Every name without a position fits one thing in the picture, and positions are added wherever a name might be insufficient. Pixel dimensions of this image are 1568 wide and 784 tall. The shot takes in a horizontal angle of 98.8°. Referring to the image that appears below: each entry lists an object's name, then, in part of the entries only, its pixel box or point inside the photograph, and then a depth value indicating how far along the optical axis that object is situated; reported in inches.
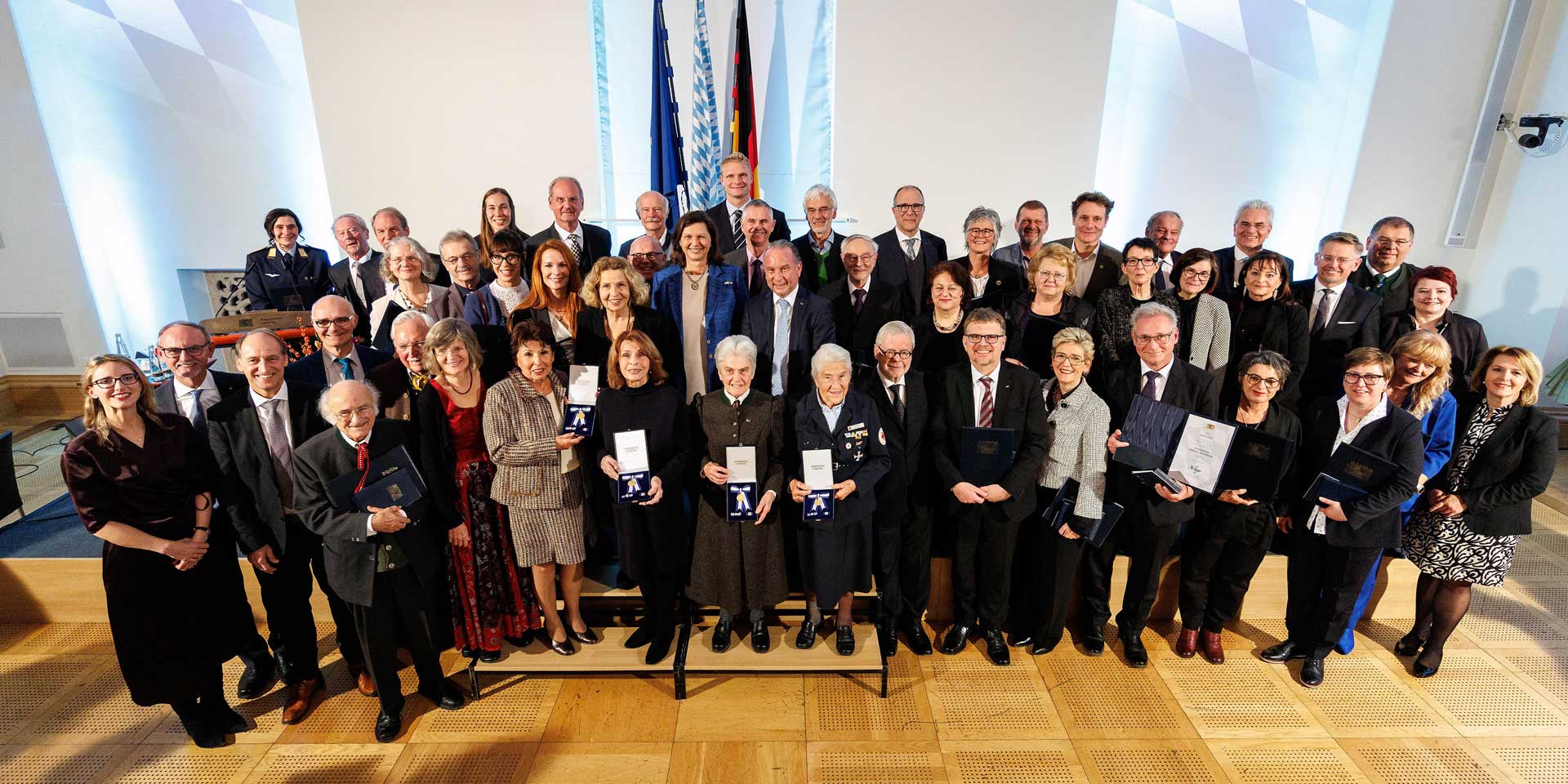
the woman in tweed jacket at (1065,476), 117.5
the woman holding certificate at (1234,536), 113.5
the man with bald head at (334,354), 117.4
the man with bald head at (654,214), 171.0
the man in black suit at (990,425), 115.7
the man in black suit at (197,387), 107.0
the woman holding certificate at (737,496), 108.9
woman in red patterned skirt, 105.9
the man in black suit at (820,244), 164.6
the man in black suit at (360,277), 170.1
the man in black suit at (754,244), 156.7
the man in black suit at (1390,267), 156.6
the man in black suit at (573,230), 167.9
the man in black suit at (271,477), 104.3
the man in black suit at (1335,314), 145.3
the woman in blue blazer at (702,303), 140.7
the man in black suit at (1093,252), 158.1
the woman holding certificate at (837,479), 107.9
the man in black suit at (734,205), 179.2
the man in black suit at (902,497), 115.3
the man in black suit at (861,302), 147.6
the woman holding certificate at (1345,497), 111.7
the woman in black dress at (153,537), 94.0
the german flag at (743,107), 228.7
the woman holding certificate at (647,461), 107.6
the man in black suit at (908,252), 167.2
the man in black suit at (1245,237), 166.2
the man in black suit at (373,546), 98.3
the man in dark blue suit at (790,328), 136.6
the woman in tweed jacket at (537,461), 108.0
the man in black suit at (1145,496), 117.1
